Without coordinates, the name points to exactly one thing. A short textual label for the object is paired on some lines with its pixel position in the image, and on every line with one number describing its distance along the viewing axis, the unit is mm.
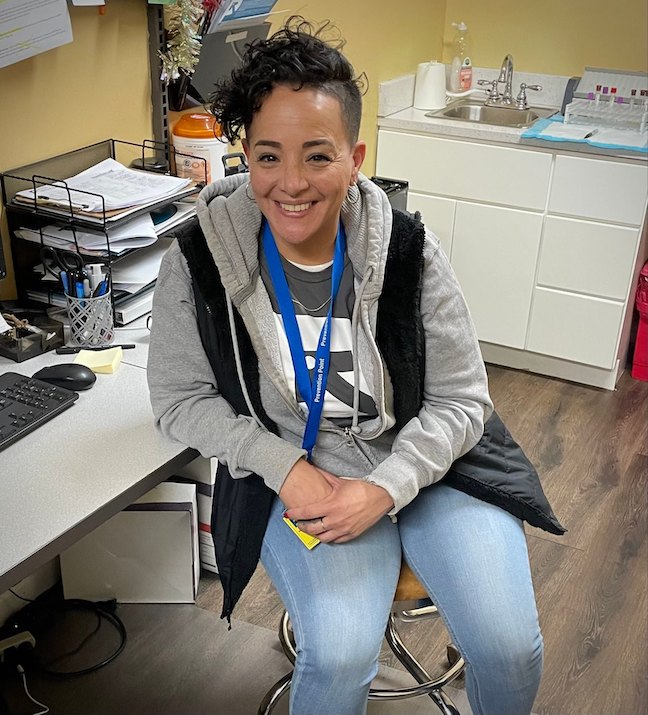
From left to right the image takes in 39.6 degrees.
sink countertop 2988
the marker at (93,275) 1877
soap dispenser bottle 3699
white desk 1313
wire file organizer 1883
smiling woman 1415
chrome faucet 3568
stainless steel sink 3549
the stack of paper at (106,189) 1912
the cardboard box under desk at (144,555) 2037
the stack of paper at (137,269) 1976
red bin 3234
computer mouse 1706
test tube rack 3271
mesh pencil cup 1850
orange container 2299
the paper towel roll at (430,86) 3496
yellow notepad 1781
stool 1521
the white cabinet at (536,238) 3043
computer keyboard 1550
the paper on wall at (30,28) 1793
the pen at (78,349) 1843
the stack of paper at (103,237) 1890
